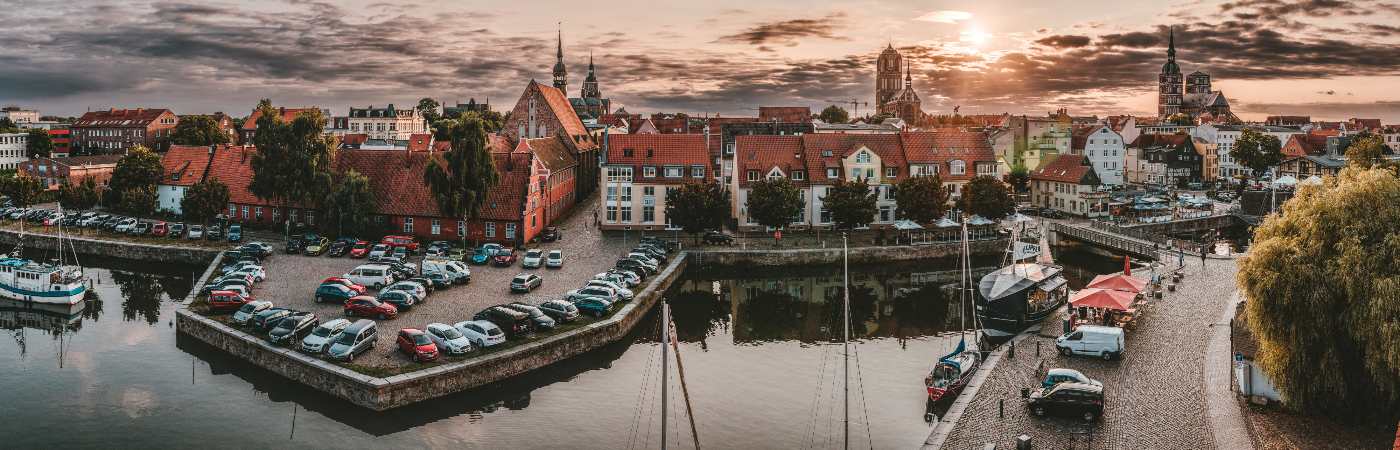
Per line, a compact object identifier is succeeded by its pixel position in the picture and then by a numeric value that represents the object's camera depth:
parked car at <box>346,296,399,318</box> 34.72
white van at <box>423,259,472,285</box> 42.28
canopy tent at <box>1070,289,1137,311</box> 34.97
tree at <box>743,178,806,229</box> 56.94
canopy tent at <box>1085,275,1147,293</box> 37.53
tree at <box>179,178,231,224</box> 59.12
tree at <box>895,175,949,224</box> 59.59
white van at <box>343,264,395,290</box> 40.97
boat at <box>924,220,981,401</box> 28.33
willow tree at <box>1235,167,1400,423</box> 22.23
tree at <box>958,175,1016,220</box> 62.41
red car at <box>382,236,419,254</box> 51.46
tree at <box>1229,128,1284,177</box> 108.88
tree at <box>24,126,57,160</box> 117.31
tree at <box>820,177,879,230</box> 57.78
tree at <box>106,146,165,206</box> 67.19
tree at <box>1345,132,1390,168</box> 84.74
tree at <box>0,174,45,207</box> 72.56
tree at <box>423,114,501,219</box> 53.22
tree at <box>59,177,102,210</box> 66.88
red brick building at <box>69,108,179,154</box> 125.25
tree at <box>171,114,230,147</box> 118.06
